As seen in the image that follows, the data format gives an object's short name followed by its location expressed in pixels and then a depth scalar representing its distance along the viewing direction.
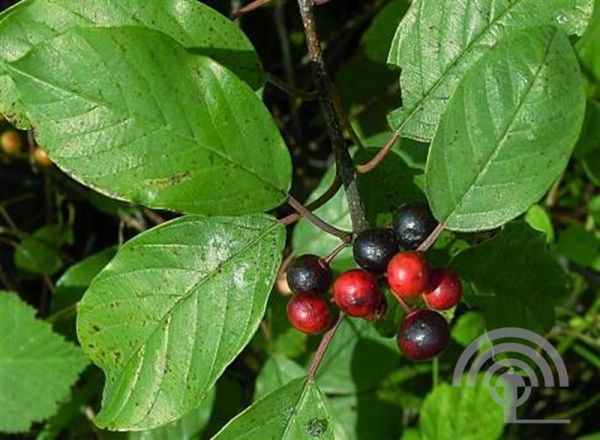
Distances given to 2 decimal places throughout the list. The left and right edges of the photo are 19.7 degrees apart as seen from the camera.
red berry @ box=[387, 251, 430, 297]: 0.28
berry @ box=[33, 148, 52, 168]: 0.43
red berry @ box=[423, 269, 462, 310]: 0.29
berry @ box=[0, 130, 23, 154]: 0.43
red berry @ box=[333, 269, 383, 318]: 0.28
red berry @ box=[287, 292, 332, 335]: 0.29
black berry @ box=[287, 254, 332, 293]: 0.29
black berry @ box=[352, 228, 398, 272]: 0.29
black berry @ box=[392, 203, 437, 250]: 0.29
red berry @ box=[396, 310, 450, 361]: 0.29
